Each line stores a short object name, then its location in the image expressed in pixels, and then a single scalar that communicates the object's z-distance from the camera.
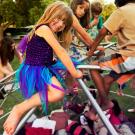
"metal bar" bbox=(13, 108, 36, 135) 1.57
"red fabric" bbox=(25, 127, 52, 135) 1.74
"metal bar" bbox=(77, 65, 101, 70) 1.54
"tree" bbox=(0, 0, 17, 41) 11.88
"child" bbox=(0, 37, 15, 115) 2.57
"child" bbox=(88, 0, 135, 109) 1.66
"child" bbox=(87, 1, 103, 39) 2.75
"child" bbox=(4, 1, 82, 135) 1.51
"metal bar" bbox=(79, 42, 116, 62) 1.68
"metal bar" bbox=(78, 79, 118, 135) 1.41
